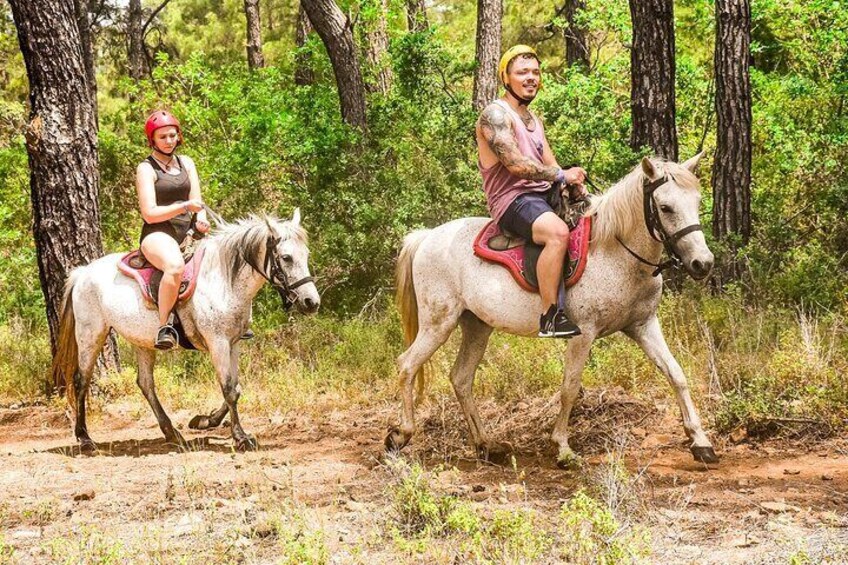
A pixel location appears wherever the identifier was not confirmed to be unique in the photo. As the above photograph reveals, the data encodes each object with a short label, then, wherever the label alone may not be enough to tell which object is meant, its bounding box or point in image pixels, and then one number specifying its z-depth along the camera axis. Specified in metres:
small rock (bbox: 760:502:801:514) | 5.34
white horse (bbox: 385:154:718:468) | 6.54
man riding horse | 6.84
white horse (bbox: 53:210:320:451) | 7.82
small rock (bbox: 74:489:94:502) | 6.40
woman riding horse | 8.05
